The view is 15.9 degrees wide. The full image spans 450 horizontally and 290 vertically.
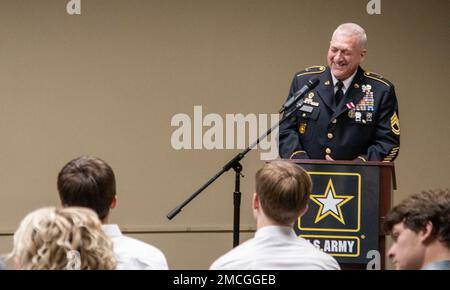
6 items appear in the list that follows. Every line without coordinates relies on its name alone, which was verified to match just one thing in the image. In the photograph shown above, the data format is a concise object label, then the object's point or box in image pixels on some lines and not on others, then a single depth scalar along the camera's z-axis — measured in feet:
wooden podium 24.07
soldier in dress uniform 27.20
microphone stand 26.20
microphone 25.80
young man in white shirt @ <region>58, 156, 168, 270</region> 18.22
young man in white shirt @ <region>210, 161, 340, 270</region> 17.30
